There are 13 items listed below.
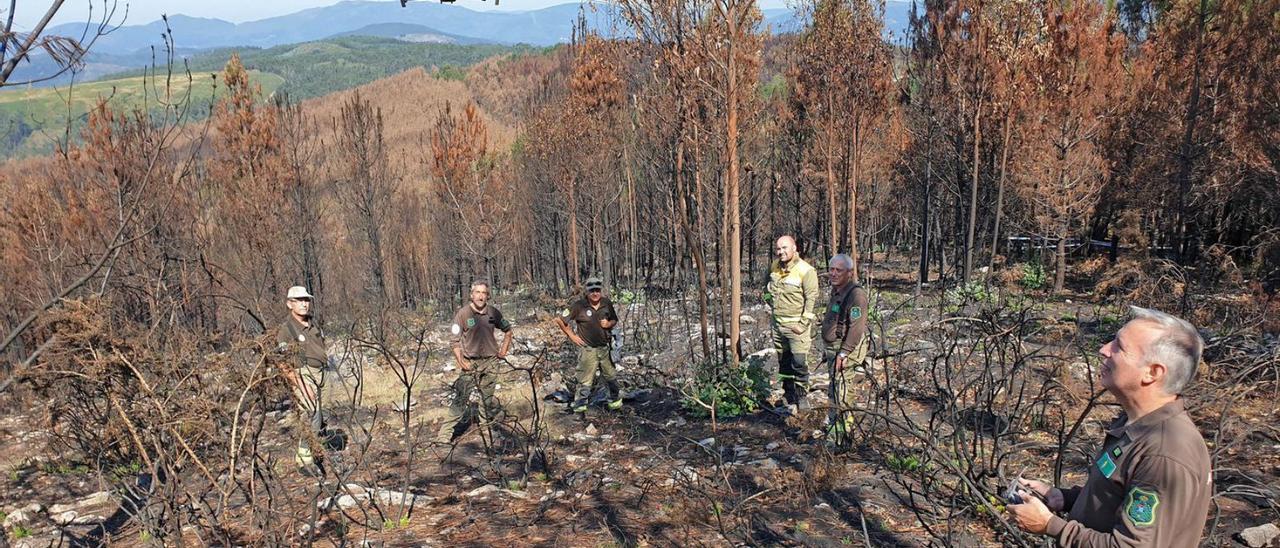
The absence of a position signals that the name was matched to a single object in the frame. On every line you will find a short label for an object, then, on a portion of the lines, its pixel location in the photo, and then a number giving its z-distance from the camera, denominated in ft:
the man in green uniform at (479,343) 23.87
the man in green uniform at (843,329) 19.13
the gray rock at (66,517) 21.74
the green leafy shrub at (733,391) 25.75
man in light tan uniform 22.21
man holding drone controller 6.45
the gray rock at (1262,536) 13.78
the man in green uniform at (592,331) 26.12
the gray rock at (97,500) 23.93
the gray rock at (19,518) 21.67
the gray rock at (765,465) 19.70
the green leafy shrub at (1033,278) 57.82
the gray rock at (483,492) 19.93
